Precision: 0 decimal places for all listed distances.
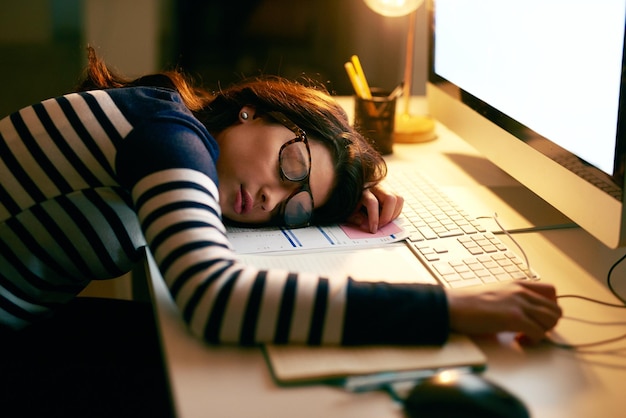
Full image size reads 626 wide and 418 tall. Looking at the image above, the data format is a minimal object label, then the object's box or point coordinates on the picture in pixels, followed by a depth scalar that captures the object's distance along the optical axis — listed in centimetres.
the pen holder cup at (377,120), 142
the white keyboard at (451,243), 93
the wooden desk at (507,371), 66
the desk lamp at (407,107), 147
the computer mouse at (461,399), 62
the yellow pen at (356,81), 146
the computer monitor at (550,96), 88
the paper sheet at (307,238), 100
